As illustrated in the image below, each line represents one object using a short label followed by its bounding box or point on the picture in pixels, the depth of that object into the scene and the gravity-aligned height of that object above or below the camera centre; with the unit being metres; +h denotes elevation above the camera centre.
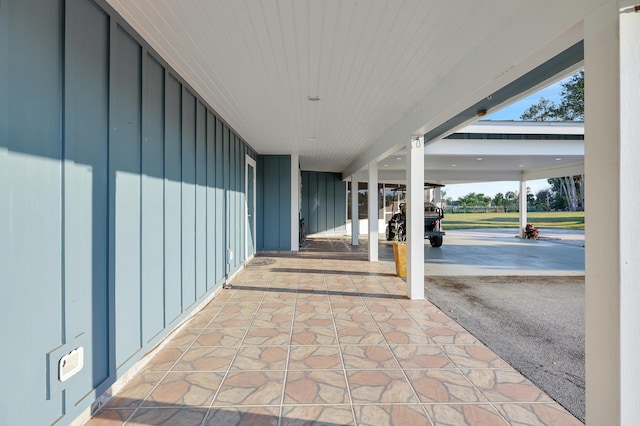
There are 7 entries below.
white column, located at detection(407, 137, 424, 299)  4.80 -0.11
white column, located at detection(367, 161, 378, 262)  7.88 -0.01
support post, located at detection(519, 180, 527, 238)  14.01 +0.38
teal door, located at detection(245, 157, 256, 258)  7.76 +0.14
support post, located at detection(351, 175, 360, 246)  10.32 +0.09
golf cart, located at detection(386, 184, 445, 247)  11.01 -0.40
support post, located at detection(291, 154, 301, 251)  9.24 +0.28
